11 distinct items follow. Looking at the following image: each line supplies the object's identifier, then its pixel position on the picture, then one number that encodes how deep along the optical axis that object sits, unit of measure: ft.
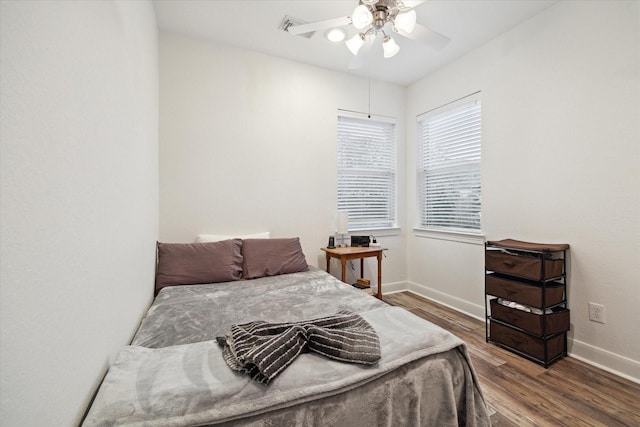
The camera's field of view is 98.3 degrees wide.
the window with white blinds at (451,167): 9.61
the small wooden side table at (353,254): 9.28
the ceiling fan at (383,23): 5.24
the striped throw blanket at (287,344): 2.94
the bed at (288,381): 2.54
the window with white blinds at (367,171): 11.28
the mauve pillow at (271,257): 7.77
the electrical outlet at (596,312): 6.49
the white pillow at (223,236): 8.39
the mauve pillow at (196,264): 7.00
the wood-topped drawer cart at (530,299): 6.49
